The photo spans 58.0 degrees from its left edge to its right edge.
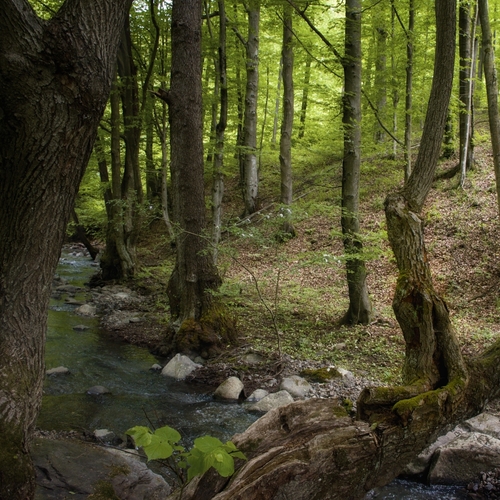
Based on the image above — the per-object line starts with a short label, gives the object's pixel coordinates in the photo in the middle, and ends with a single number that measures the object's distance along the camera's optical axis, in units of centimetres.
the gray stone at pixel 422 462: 451
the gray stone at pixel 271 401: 579
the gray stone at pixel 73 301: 1102
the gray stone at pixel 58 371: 676
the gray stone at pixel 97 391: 621
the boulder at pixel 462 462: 443
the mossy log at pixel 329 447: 268
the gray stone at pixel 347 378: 627
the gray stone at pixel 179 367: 693
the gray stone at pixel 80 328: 905
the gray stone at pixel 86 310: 1021
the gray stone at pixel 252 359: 715
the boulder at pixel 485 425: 492
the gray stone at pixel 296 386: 609
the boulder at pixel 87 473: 363
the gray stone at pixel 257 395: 609
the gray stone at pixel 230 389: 616
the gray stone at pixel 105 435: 491
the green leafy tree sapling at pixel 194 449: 200
